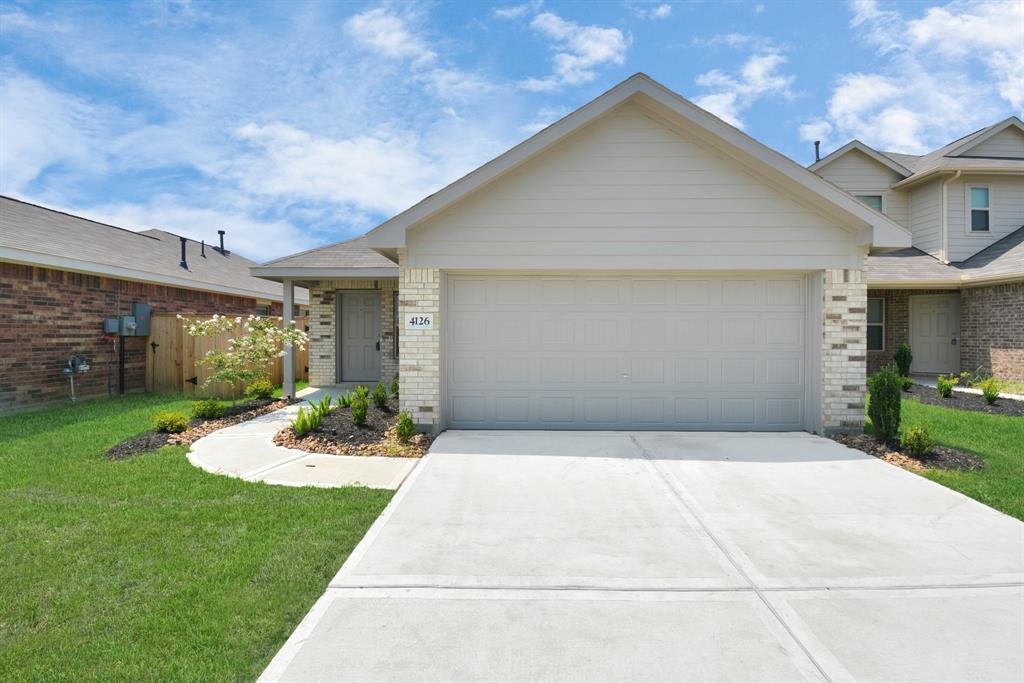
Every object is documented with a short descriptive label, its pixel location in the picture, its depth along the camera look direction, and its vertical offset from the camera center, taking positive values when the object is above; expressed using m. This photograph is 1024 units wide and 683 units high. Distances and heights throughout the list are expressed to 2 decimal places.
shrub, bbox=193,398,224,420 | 9.20 -1.29
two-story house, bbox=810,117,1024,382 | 13.55 +2.37
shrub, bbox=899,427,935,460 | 6.67 -1.41
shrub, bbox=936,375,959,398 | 11.37 -1.19
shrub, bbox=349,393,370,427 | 8.00 -1.15
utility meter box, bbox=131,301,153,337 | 13.22 +0.47
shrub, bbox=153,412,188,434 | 8.05 -1.34
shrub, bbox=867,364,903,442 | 7.28 -1.00
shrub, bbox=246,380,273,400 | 11.45 -1.18
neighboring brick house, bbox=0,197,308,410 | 10.43 +1.02
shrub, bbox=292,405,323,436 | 7.69 -1.29
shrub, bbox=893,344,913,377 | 13.98 -0.71
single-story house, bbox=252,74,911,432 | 7.66 +0.77
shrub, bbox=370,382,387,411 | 9.49 -1.14
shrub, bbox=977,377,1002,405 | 10.53 -1.19
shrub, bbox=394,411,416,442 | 7.35 -1.31
